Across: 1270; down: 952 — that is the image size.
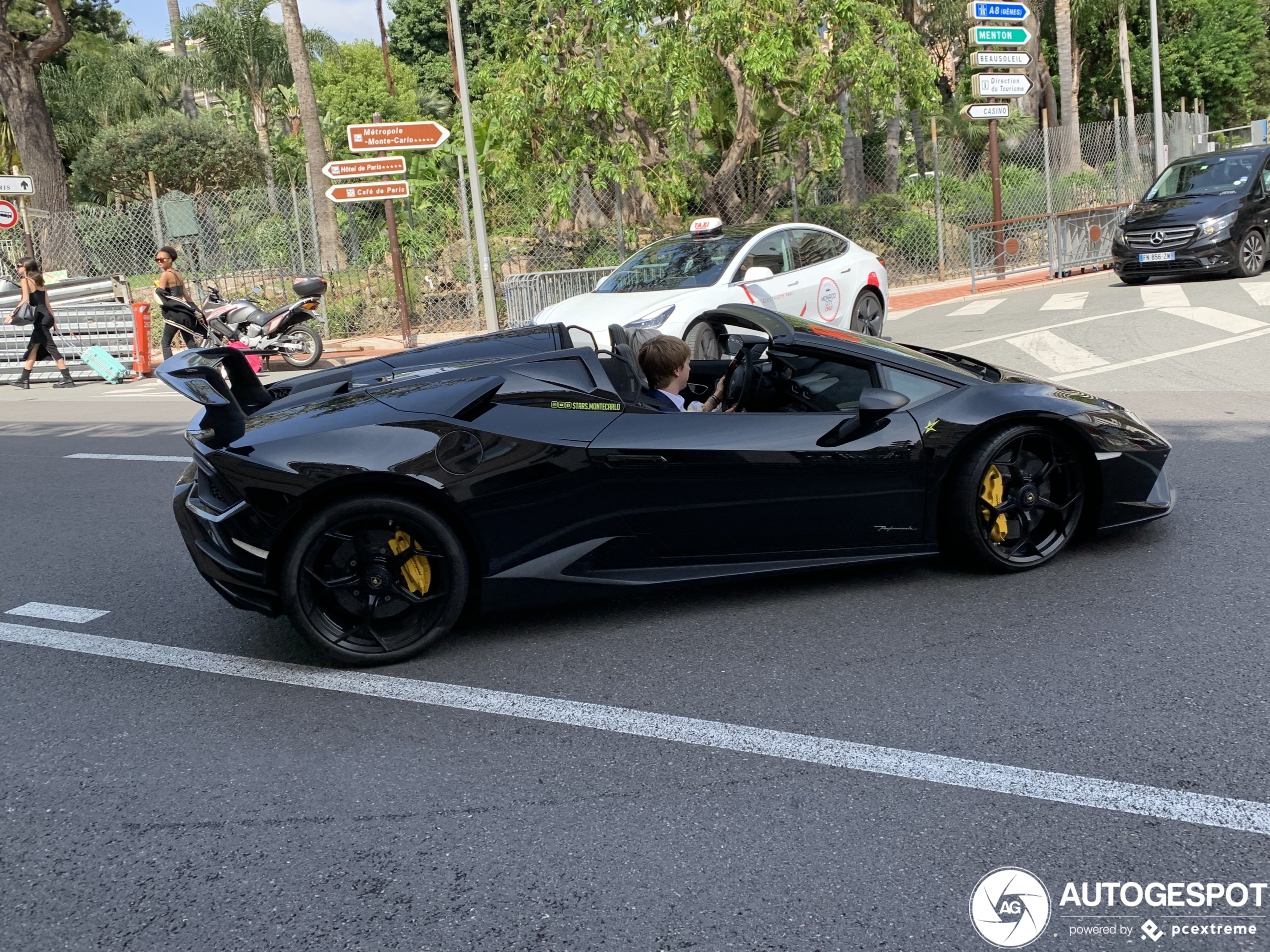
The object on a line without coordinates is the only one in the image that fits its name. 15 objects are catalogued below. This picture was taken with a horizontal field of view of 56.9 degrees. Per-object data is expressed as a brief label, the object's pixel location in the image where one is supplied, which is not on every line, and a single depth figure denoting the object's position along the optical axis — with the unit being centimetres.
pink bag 1475
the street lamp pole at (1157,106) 2805
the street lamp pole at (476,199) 1511
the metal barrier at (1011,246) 1916
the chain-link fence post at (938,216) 1927
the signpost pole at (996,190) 1917
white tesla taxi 1052
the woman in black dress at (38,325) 1509
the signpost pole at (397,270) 1594
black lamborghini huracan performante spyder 418
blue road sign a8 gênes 1995
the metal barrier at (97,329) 1639
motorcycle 1466
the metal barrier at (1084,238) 1930
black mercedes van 1570
